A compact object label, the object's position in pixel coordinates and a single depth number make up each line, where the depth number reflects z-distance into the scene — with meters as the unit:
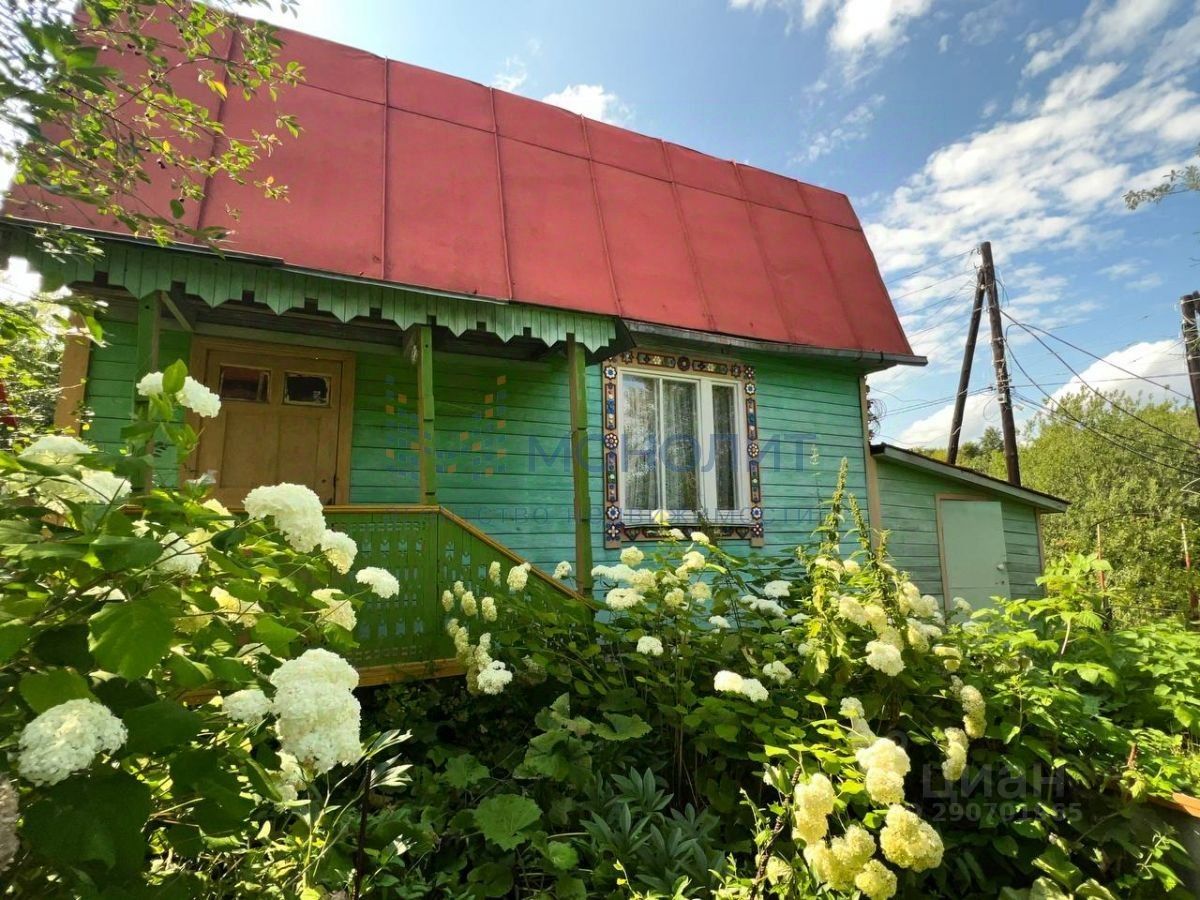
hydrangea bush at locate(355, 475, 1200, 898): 2.02
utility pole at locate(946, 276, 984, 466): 13.56
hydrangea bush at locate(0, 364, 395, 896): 0.91
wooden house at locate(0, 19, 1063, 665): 4.19
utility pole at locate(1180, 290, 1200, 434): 10.64
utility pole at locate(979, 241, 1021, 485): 12.50
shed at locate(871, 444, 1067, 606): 7.86
